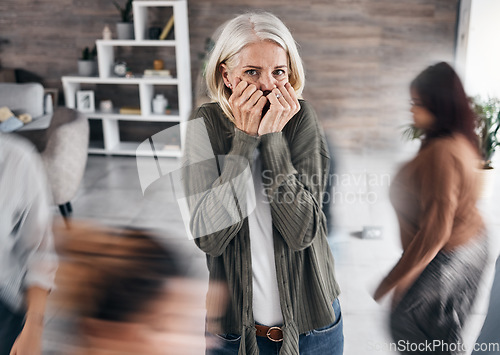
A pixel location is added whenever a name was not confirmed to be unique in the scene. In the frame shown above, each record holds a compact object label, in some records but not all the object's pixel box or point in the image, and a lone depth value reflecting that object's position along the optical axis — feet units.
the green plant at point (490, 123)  4.07
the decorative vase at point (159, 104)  12.99
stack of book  12.75
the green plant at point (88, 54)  13.04
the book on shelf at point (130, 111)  13.03
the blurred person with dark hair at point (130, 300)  2.80
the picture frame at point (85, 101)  13.28
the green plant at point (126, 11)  12.48
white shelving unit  12.17
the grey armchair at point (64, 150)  8.10
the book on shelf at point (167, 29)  12.21
